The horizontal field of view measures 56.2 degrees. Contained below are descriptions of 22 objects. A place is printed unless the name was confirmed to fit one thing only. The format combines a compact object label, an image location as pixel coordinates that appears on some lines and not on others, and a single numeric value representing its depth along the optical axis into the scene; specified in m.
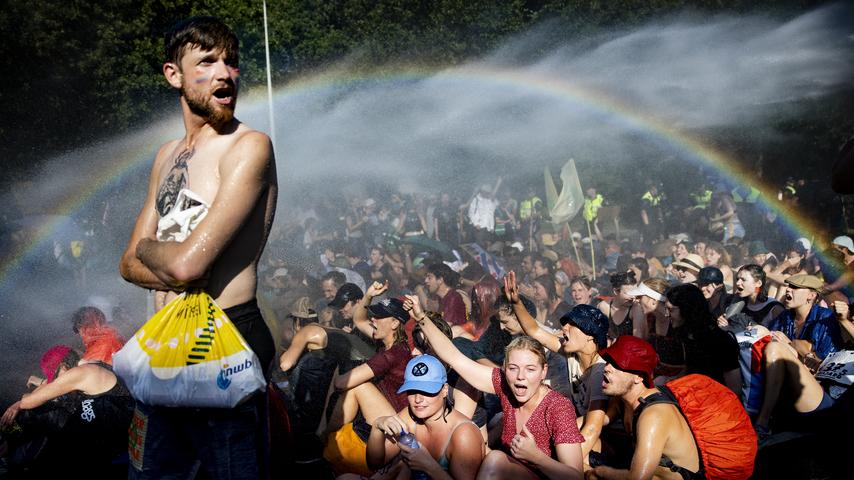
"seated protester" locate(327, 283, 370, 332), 8.31
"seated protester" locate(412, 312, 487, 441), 5.60
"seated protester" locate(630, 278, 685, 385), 6.65
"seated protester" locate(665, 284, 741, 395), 6.39
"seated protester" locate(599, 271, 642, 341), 8.63
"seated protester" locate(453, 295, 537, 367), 7.09
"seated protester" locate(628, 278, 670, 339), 8.01
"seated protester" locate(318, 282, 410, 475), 5.79
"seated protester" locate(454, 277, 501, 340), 8.09
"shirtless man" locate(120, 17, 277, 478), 2.37
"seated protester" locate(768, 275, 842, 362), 7.40
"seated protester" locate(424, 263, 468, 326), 9.12
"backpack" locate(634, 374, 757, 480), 4.91
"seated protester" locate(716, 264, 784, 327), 8.47
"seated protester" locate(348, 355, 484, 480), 4.74
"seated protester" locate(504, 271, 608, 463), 5.63
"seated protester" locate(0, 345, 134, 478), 6.05
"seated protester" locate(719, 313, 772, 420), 6.47
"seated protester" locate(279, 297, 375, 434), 6.70
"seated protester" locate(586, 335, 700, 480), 4.66
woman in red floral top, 4.55
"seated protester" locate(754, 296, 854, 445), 6.05
